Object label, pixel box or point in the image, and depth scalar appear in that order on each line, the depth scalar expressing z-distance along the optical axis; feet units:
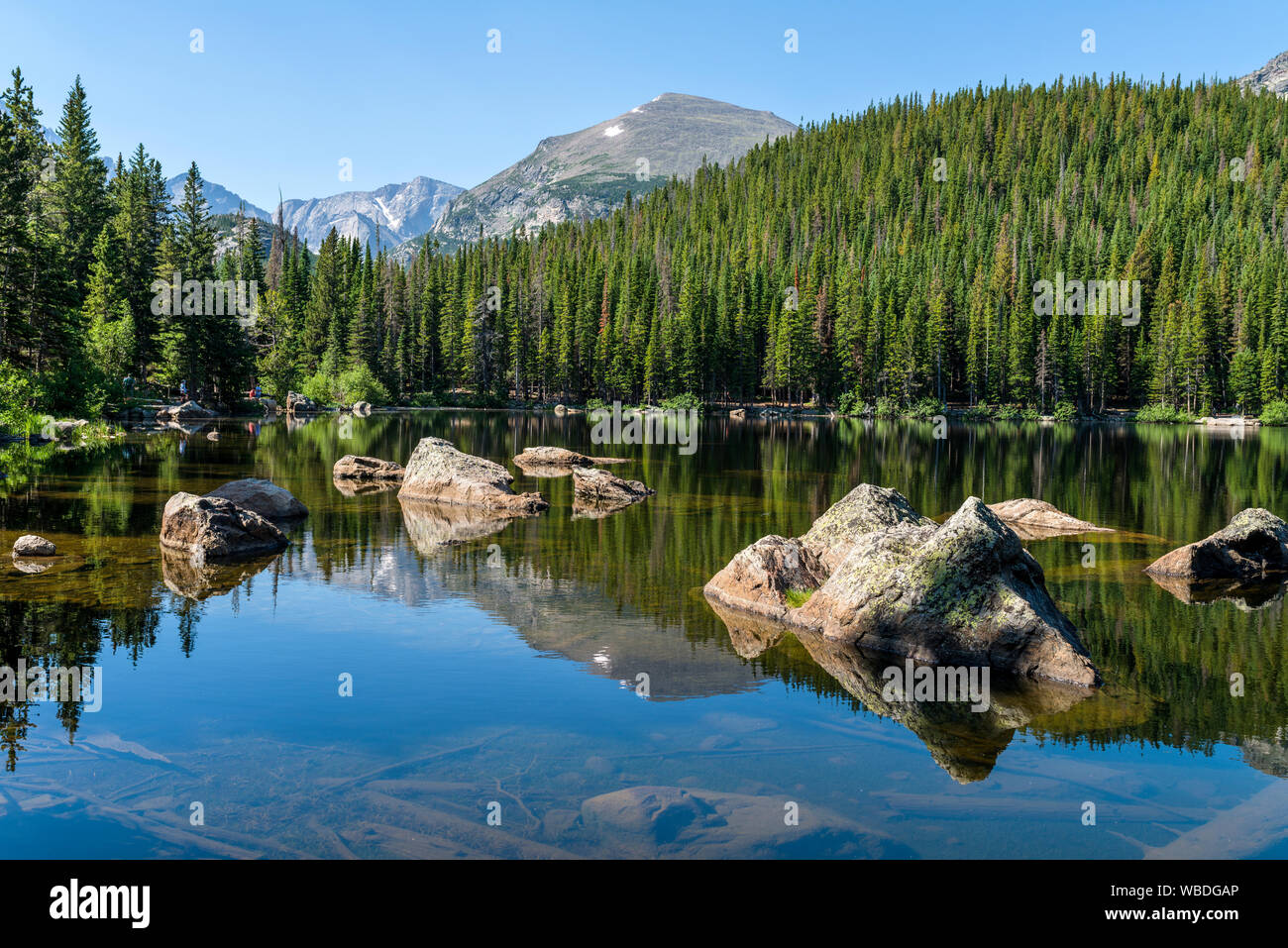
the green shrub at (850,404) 385.91
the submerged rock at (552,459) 132.16
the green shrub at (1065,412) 355.56
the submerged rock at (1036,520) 82.33
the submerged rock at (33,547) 61.31
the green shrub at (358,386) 346.13
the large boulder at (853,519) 57.57
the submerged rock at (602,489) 97.81
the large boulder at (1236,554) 62.54
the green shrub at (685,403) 388.57
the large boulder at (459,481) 92.53
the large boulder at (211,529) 64.18
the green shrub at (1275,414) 322.14
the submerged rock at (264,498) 78.43
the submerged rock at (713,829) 25.58
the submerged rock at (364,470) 112.57
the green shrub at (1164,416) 344.08
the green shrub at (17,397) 147.74
